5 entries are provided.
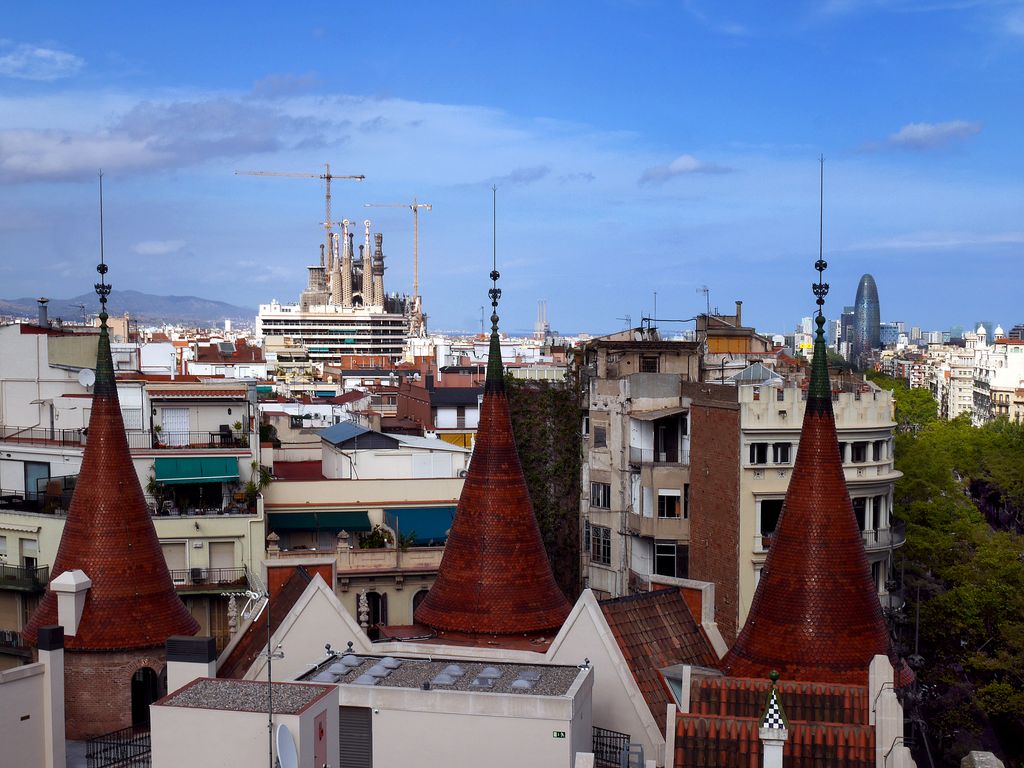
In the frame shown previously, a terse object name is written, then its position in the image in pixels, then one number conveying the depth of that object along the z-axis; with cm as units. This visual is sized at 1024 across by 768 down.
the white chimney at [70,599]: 2664
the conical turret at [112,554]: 2691
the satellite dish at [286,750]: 1819
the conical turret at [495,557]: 2820
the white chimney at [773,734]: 1933
